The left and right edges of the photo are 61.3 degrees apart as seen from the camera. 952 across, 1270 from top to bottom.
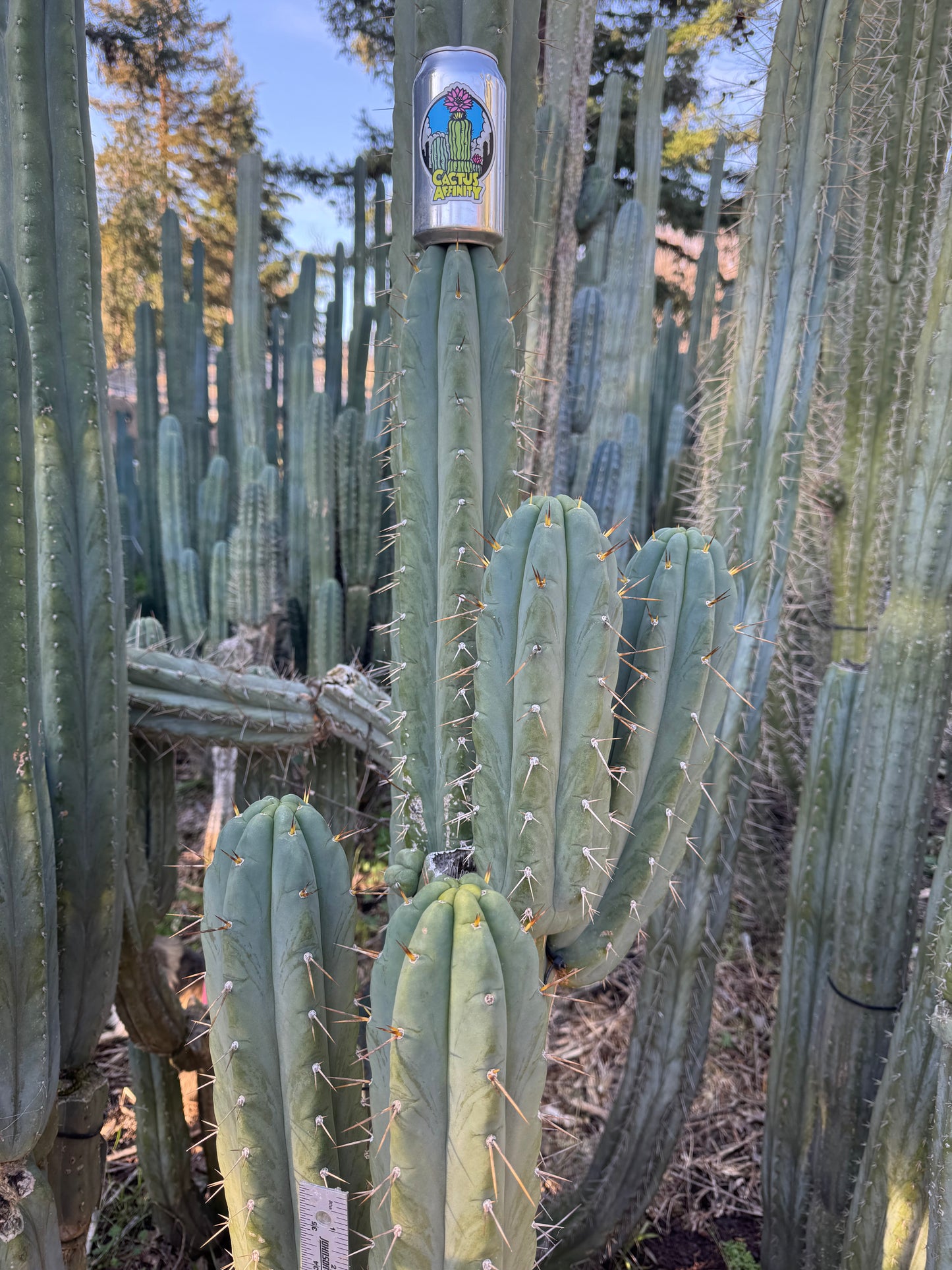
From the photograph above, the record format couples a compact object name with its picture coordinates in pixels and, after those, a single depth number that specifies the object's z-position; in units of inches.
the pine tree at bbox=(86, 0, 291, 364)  274.7
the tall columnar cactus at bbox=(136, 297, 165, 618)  201.3
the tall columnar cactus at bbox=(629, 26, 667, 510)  158.6
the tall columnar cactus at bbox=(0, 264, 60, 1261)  45.2
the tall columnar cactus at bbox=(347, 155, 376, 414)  211.5
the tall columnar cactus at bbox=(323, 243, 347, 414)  208.8
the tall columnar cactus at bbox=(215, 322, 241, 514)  221.1
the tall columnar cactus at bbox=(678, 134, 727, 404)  202.4
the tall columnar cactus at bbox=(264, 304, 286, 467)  220.7
